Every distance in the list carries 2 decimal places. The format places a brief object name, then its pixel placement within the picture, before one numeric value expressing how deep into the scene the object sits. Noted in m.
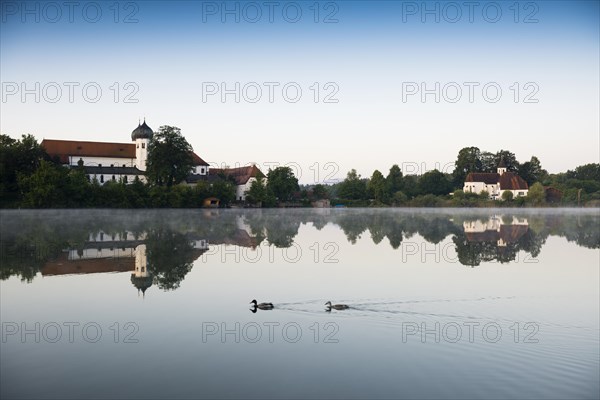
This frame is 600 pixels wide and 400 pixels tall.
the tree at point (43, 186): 68.50
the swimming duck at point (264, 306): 12.85
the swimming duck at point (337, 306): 12.81
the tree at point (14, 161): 69.06
